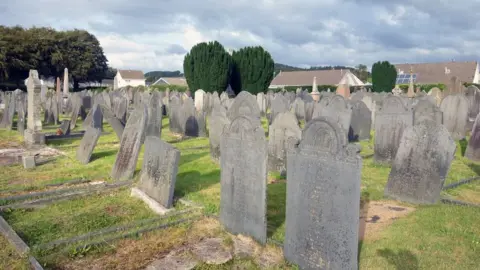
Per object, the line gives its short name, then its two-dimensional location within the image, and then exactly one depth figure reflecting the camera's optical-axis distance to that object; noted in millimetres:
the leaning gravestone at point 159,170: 6523
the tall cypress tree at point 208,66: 33156
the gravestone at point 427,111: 11891
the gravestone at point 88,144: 10297
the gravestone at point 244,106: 11600
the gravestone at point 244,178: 5172
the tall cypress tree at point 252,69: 35094
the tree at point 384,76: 43406
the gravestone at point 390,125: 9906
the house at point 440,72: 57200
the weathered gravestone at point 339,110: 11859
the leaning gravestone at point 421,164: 6750
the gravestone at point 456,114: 14062
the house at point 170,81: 97375
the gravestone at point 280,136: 8992
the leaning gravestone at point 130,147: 8453
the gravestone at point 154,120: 12364
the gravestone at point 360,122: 13906
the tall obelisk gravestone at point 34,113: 13094
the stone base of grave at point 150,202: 6434
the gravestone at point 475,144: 10625
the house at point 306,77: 65875
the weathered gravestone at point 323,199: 4148
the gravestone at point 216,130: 10438
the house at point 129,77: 96244
